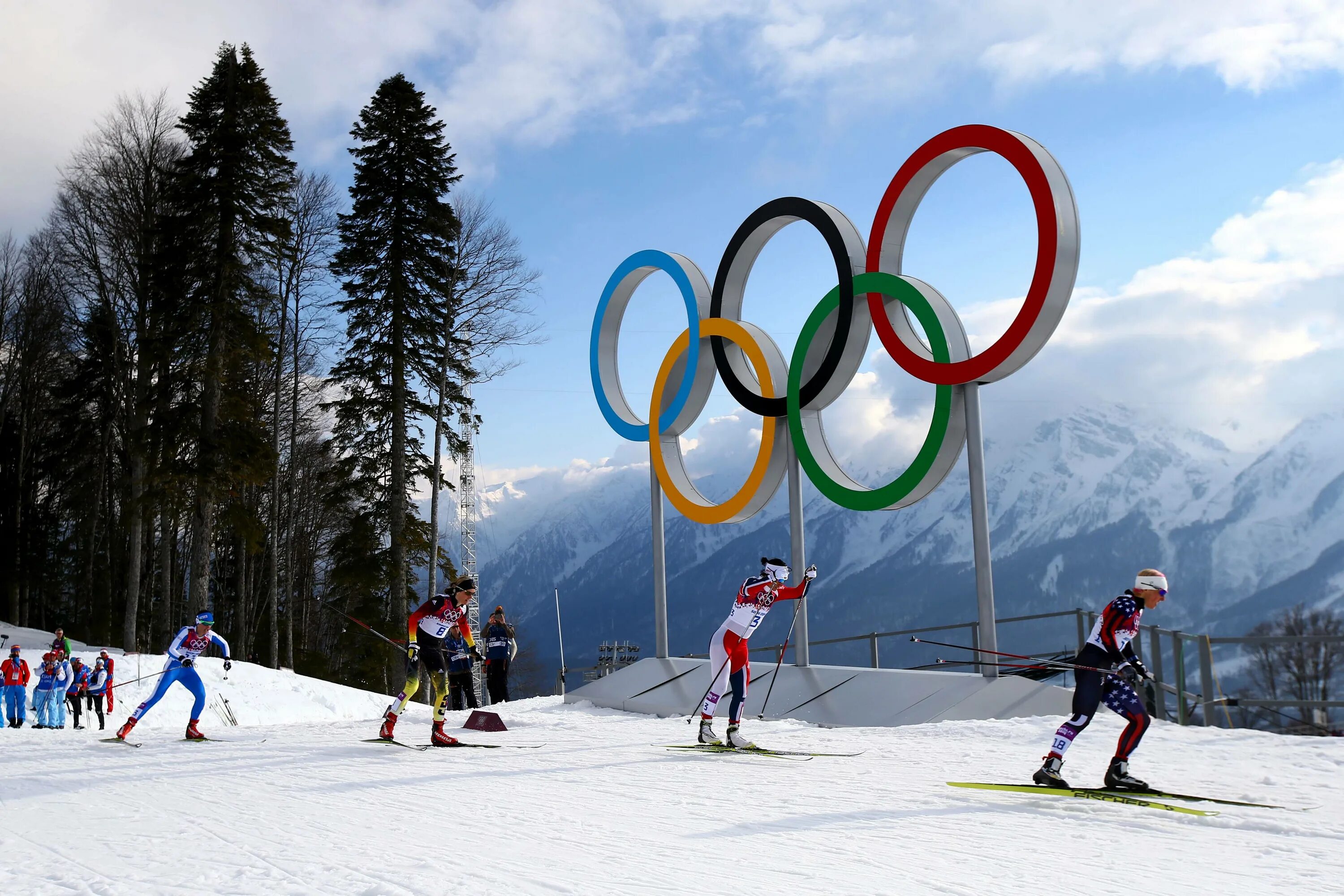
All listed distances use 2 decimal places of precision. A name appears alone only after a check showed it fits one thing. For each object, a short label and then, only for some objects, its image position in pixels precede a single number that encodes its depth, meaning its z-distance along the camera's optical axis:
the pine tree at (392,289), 28.56
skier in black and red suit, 12.05
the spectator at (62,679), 20.09
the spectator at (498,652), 19.05
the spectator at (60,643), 20.56
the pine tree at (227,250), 25.06
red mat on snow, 13.85
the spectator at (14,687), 19.69
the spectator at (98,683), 18.86
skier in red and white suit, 11.40
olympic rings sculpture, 13.08
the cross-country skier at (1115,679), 8.01
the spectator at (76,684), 19.98
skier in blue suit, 13.47
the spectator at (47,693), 19.91
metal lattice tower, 58.81
